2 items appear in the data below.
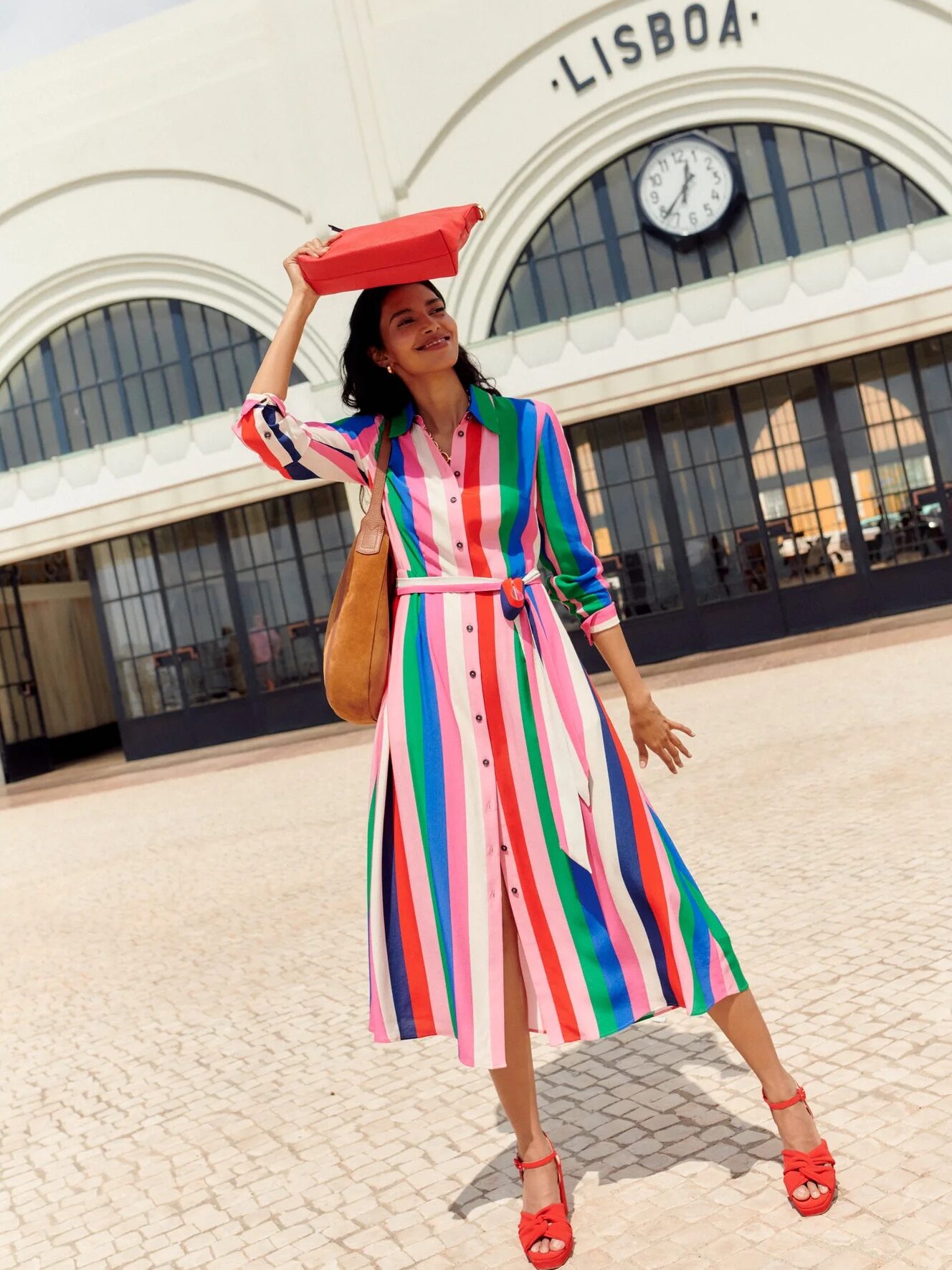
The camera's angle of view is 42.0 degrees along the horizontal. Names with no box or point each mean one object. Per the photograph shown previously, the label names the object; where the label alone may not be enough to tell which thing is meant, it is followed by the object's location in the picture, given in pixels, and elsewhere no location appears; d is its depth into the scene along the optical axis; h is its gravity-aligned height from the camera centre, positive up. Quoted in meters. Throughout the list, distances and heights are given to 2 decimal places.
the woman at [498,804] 2.32 -0.30
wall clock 14.77 +4.90
